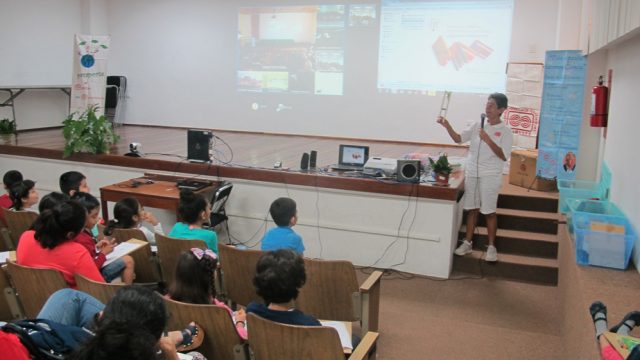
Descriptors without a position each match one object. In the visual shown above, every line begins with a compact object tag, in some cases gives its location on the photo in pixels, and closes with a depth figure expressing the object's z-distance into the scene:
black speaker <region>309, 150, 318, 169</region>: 5.29
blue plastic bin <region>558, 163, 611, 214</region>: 4.03
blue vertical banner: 5.18
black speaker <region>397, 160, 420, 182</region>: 4.62
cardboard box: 5.50
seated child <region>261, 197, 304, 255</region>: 3.29
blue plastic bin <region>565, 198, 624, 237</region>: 3.58
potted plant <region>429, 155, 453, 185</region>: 4.59
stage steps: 4.59
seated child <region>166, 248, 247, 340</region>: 2.36
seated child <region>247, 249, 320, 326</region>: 2.20
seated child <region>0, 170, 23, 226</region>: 4.34
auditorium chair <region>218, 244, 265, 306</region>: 3.15
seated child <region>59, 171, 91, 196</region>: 4.22
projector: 4.83
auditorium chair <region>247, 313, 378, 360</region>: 2.02
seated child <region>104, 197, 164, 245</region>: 3.84
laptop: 5.15
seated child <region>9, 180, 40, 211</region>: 4.13
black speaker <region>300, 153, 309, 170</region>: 5.20
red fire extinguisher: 4.46
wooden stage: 4.79
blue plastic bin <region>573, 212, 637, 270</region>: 3.09
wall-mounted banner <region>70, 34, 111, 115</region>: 7.35
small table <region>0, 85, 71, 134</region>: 9.06
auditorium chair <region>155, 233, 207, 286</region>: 3.18
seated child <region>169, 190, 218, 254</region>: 3.42
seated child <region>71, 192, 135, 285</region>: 3.07
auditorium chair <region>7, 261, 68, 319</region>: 2.53
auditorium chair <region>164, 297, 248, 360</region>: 2.16
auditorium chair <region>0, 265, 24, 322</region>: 2.74
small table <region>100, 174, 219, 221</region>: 4.80
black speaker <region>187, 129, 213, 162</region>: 5.61
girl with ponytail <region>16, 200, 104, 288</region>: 2.71
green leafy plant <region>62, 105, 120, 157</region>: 6.00
